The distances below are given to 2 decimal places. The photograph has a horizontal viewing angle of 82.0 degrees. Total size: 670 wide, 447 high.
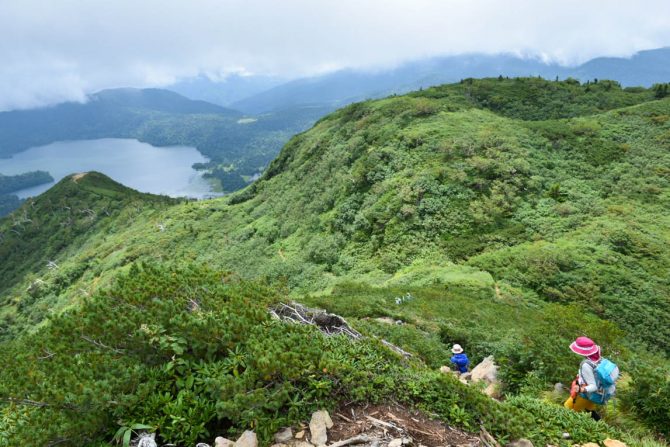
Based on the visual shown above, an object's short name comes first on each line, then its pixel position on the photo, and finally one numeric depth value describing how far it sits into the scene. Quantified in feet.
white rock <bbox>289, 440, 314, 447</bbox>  16.30
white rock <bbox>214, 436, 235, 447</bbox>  16.07
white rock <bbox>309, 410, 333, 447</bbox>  16.56
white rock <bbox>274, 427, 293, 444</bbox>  16.60
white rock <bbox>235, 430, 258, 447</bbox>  15.96
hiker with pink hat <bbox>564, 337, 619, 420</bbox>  22.86
